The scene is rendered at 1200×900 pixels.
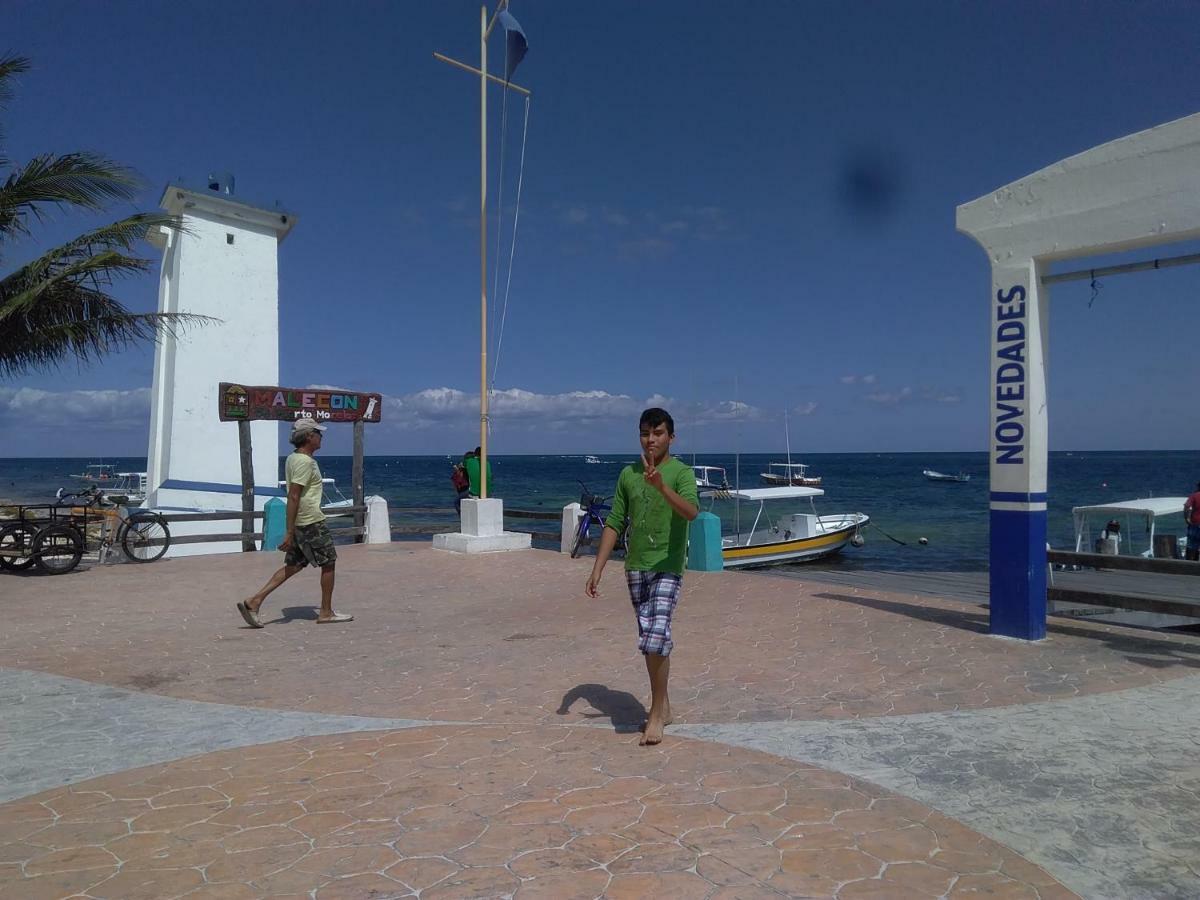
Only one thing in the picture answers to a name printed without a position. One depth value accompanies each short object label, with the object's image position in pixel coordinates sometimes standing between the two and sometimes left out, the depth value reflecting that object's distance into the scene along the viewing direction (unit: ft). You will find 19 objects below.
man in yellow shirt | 25.54
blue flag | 46.39
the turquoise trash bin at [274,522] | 48.29
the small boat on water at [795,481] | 185.29
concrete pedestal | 45.78
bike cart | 38.63
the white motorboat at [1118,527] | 49.11
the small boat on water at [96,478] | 161.58
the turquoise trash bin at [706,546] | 39.19
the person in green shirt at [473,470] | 47.57
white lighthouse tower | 62.49
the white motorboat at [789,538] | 71.97
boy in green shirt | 15.29
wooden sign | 46.80
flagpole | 45.62
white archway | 21.67
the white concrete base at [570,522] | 46.91
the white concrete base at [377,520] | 51.96
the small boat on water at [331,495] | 181.19
